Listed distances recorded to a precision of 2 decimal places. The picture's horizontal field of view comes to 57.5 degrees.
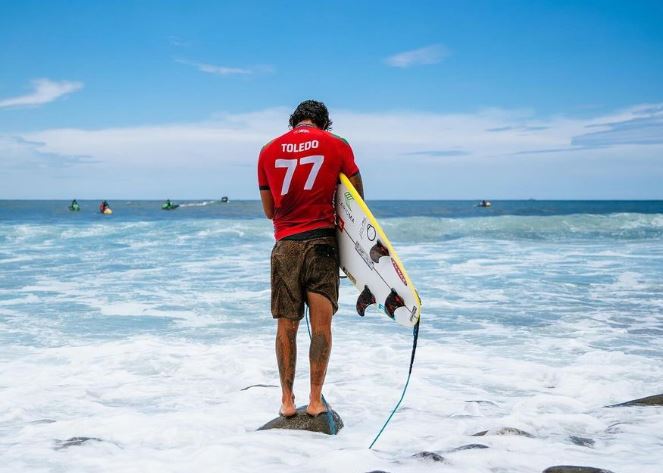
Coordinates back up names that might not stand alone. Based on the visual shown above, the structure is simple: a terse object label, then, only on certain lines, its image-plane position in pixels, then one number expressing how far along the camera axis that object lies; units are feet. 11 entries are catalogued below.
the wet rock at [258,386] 17.82
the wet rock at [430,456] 11.31
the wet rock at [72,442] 12.64
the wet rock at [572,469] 10.31
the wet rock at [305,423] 13.35
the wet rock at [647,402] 15.05
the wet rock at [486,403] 16.11
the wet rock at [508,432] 12.86
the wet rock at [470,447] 11.85
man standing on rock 12.56
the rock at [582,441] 12.47
